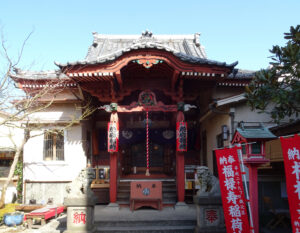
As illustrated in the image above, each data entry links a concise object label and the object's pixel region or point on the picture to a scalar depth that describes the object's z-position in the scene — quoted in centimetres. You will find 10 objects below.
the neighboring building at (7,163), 1636
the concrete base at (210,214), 884
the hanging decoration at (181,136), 1228
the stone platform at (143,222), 962
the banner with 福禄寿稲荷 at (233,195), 752
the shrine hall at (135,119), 1164
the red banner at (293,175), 530
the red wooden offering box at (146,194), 1187
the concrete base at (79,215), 891
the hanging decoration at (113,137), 1223
